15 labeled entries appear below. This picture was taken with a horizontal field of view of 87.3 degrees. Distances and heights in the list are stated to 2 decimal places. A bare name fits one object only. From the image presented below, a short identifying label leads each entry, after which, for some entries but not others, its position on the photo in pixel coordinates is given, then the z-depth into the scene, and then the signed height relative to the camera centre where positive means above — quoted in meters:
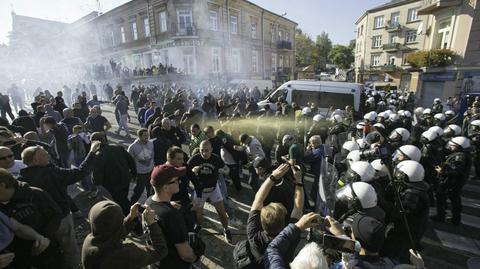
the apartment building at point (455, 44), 14.78 +1.42
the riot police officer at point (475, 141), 6.44 -1.86
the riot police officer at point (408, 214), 2.80 -1.67
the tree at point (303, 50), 58.03 +4.70
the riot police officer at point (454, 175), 4.48 -1.88
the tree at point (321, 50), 59.81 +4.75
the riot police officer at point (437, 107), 9.69 -1.55
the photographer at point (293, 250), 1.60 -1.22
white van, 10.45 -0.99
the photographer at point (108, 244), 1.71 -1.14
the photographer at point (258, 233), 2.04 -1.36
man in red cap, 2.11 -1.18
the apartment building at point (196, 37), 22.52 +3.68
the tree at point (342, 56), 52.31 +2.71
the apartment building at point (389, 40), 29.02 +3.43
